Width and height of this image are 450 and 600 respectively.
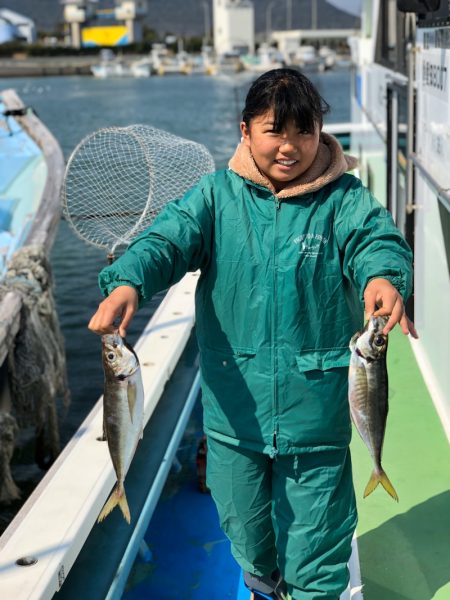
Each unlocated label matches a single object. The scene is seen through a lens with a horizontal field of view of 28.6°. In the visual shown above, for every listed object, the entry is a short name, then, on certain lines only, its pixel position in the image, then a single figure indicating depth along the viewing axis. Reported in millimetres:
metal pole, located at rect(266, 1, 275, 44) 175938
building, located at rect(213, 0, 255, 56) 154125
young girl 2549
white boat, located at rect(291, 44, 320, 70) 107338
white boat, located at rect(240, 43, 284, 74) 116375
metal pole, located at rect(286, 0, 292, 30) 179125
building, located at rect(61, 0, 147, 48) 163875
